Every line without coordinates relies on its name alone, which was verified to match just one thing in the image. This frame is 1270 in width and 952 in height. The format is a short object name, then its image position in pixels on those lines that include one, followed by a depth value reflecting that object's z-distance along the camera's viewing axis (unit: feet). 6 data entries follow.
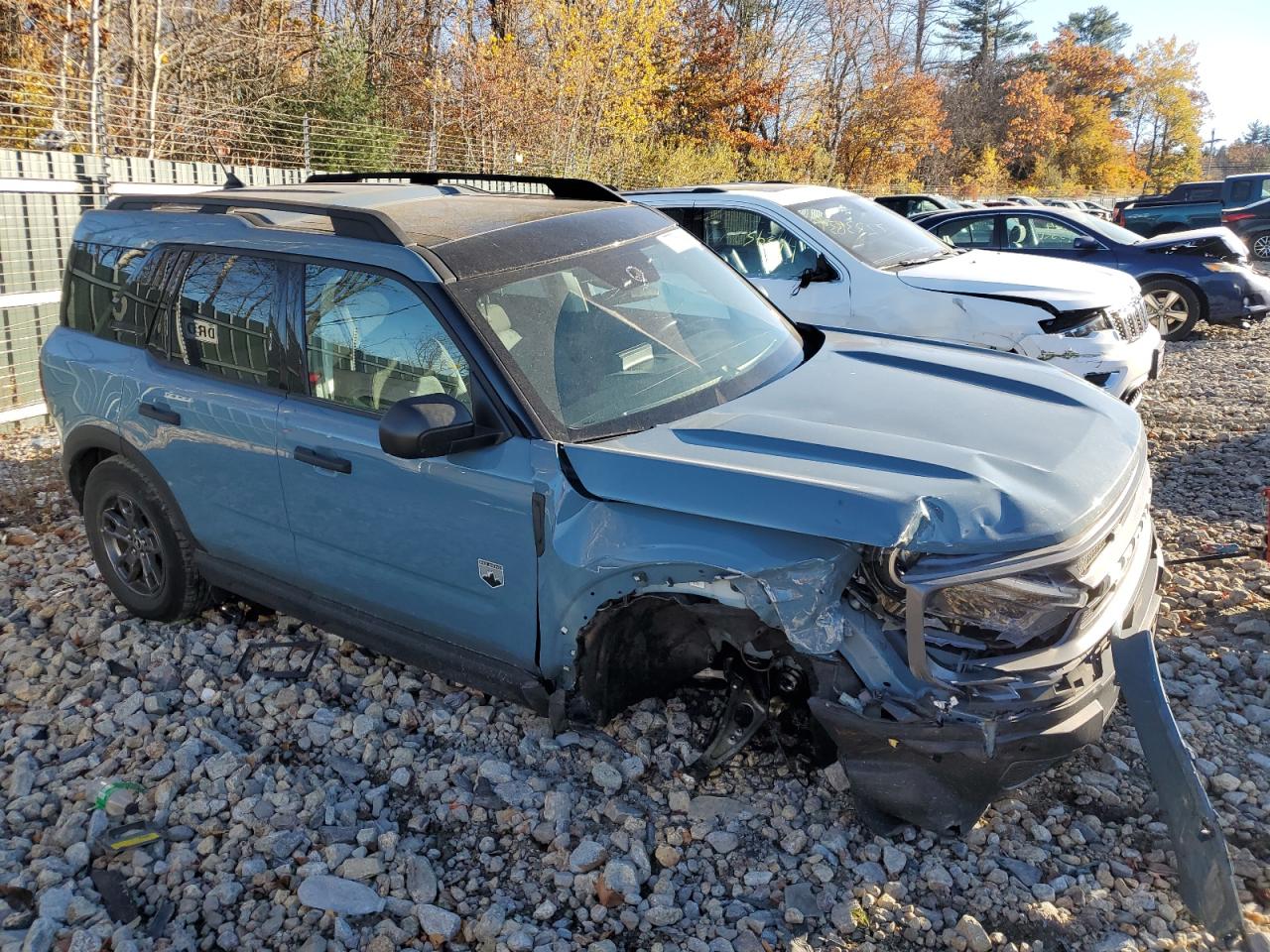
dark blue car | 37.24
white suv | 22.41
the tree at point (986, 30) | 190.70
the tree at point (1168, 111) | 187.73
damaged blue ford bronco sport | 8.83
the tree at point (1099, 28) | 214.48
